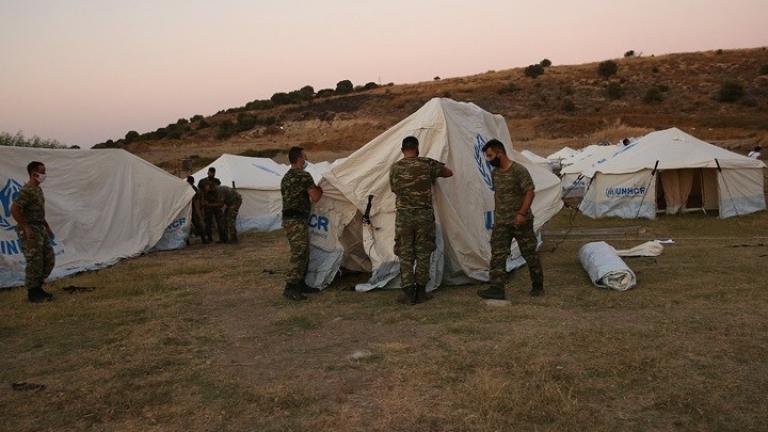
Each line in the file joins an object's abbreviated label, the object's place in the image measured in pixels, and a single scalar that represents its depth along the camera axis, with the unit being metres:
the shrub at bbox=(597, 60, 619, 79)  53.81
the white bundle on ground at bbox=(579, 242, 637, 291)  6.75
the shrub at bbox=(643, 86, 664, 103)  45.88
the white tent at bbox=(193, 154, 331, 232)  15.88
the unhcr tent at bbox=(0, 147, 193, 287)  9.56
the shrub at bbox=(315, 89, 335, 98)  66.25
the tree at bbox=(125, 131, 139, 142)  58.12
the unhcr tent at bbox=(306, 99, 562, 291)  7.22
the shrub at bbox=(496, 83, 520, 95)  52.34
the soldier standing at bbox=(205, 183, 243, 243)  13.31
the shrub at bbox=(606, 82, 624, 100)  48.25
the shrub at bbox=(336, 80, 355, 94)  67.31
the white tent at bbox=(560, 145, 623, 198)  20.32
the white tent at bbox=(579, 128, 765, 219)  14.36
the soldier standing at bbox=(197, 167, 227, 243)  13.25
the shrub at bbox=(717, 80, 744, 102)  43.06
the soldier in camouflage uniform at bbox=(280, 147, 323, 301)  7.09
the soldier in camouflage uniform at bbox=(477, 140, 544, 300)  6.41
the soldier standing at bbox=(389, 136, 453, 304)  6.50
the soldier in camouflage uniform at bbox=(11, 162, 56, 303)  7.32
